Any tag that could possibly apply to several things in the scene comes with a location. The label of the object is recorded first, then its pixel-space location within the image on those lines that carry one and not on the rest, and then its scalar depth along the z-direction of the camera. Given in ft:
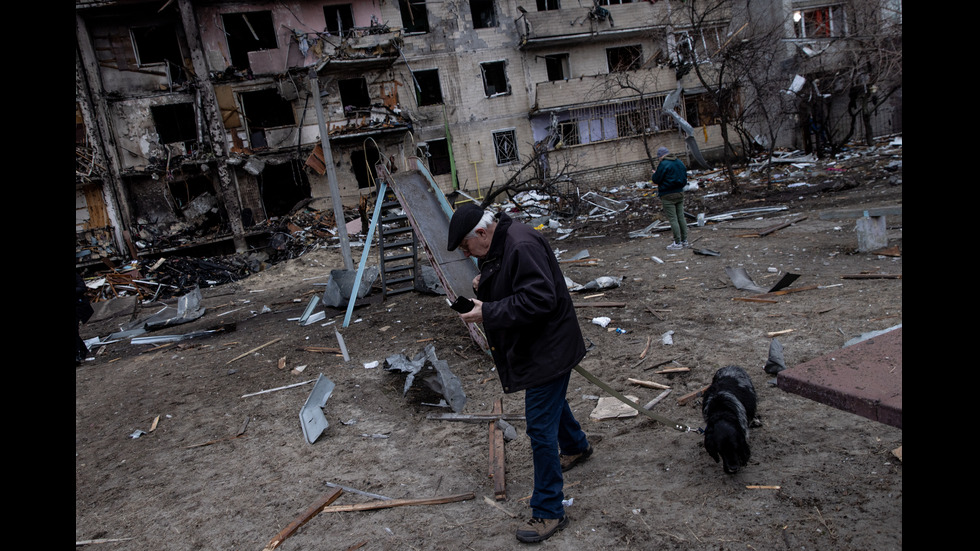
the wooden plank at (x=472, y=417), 15.29
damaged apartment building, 71.15
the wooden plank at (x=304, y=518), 10.98
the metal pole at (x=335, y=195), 32.58
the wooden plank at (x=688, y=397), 14.66
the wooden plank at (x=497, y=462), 11.69
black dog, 10.72
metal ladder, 30.27
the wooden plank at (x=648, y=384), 15.80
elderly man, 9.90
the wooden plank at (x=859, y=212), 25.74
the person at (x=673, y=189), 34.01
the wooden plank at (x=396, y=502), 11.74
